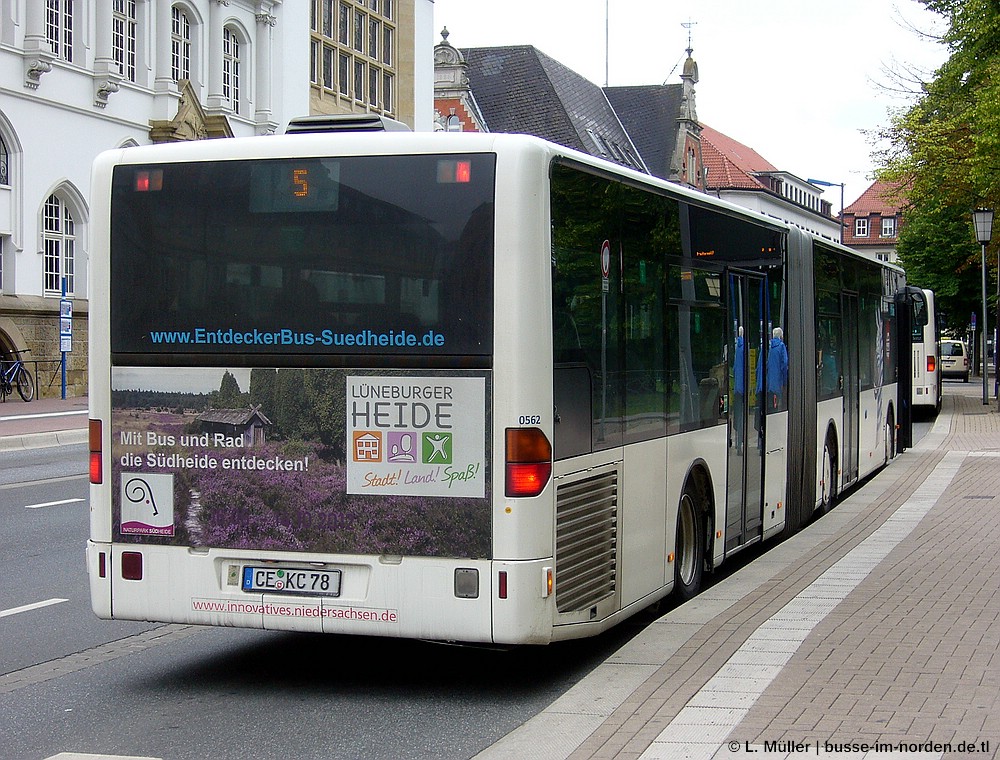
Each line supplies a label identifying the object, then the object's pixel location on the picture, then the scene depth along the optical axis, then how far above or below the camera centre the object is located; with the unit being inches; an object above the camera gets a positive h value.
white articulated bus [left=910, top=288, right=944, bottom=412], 1370.6 -8.3
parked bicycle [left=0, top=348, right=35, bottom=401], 1322.6 -14.5
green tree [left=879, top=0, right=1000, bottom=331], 1236.5 +223.2
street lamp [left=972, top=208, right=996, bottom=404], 1369.3 +131.4
